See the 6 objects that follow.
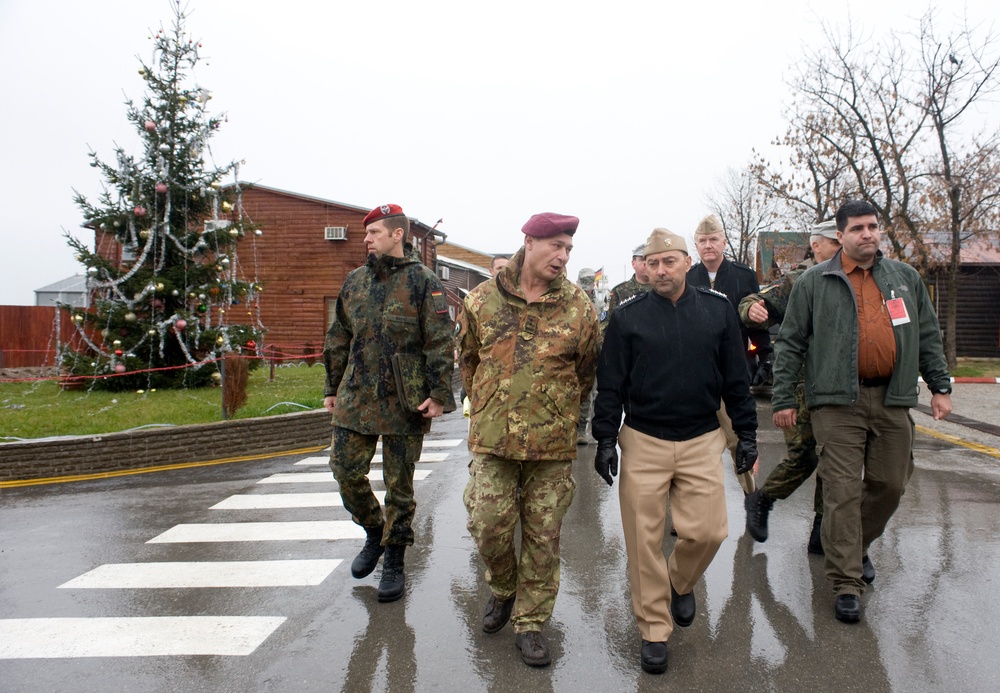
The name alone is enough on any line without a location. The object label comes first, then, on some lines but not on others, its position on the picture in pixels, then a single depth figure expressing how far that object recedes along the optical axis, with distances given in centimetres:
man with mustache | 405
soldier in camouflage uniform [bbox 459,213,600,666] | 356
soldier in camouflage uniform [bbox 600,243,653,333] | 634
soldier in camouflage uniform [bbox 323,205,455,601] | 434
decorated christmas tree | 1450
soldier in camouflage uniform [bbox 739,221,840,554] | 486
